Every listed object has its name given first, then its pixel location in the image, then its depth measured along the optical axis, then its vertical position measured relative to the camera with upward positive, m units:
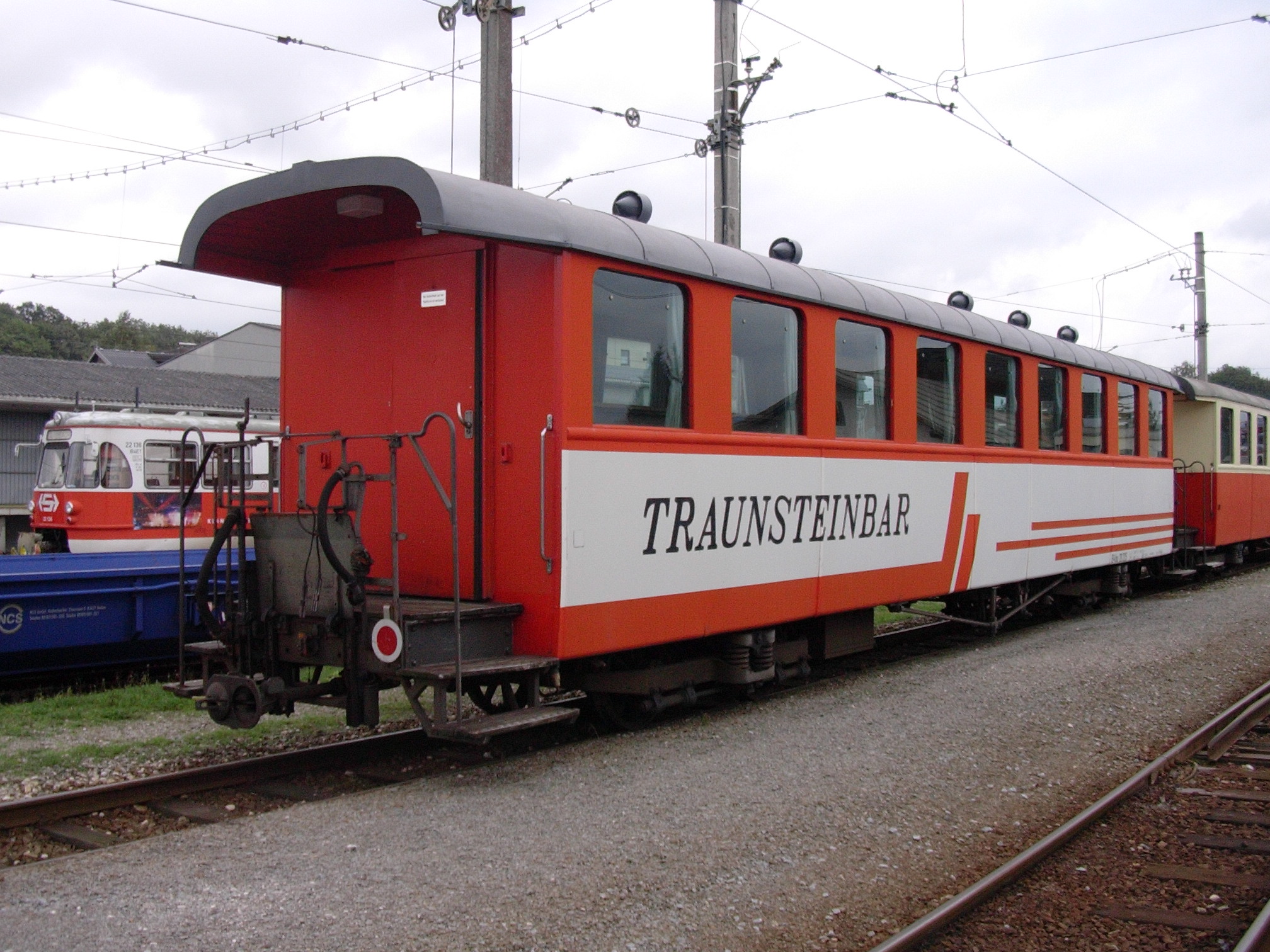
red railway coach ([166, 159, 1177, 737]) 5.84 +0.24
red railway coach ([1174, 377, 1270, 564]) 16.61 +0.34
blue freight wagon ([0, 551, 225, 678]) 8.89 -1.09
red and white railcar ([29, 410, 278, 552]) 16.78 +0.06
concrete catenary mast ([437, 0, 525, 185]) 10.19 +3.86
